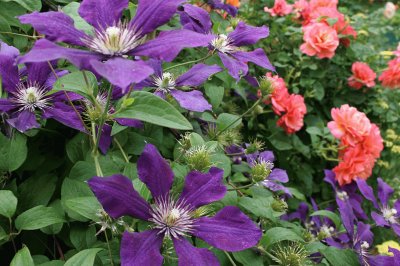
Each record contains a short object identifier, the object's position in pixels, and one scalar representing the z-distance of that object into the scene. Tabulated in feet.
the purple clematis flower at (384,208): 3.13
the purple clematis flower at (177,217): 1.68
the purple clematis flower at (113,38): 1.35
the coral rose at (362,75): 4.93
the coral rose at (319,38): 4.56
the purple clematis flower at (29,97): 2.10
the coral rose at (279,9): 4.90
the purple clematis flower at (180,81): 2.34
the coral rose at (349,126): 4.26
